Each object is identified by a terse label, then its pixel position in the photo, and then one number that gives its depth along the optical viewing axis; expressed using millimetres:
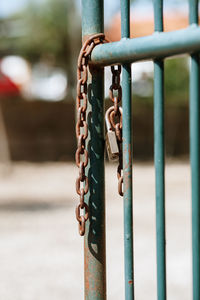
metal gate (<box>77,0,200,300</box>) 2165
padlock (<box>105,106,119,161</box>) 2358
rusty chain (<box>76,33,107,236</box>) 2367
